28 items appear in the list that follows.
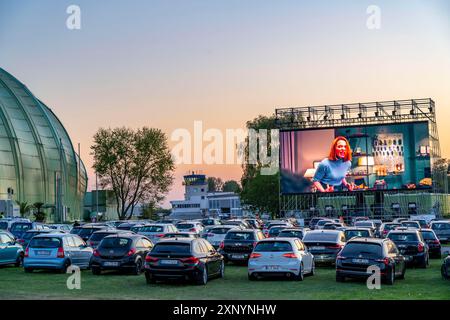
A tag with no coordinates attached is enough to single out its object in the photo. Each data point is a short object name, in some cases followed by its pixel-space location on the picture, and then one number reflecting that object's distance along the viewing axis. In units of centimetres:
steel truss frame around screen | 7019
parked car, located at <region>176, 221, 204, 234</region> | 4188
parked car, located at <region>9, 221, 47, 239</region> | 3778
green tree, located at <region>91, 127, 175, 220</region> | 9188
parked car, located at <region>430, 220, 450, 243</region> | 4384
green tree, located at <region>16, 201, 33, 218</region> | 6950
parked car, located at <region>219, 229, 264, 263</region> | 2909
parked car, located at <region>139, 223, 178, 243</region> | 3459
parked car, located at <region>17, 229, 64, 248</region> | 3147
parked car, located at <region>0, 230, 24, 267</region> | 2719
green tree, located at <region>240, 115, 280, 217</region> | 10112
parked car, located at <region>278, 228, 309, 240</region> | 3216
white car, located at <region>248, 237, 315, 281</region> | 2200
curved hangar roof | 7350
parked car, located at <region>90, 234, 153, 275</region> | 2397
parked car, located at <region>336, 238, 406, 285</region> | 2078
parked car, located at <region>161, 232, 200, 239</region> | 2953
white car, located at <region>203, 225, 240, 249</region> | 3416
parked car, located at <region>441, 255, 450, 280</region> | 2238
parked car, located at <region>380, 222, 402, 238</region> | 3935
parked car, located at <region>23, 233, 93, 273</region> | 2458
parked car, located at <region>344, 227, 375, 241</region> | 3158
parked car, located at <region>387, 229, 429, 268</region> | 2755
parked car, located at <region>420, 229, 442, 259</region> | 3341
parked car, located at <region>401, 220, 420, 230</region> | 4258
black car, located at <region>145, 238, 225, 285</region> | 2058
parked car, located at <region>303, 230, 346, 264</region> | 2747
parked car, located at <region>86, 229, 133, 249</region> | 2906
